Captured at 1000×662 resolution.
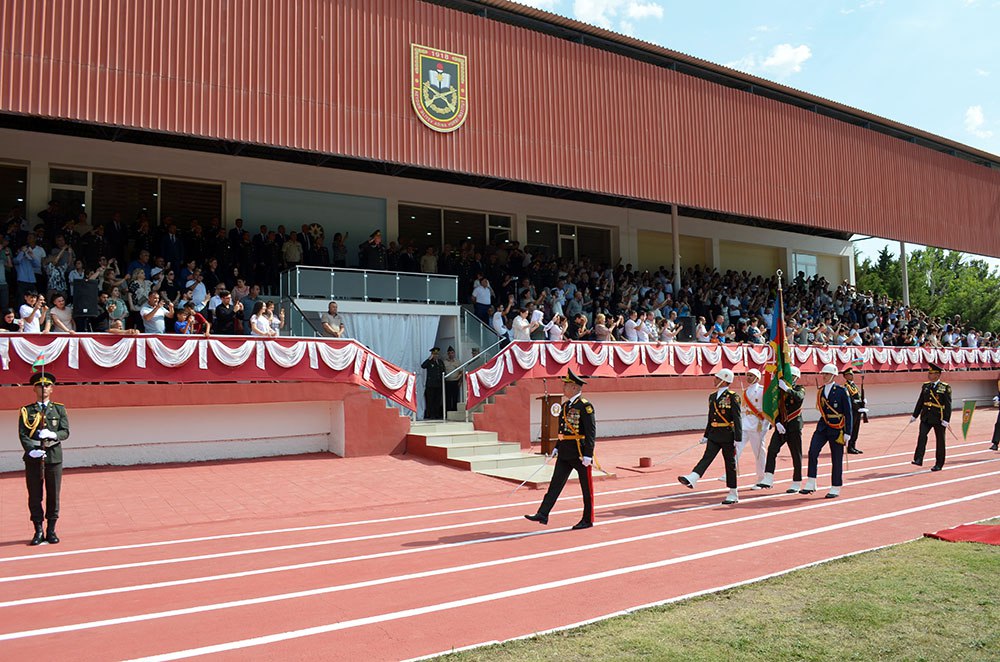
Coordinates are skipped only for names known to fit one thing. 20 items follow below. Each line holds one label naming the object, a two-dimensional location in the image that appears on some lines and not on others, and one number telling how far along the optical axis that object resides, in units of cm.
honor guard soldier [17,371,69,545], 952
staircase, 1516
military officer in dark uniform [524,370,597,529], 983
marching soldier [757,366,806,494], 1250
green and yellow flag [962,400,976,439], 1857
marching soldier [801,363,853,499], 1201
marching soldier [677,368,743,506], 1184
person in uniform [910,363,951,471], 1484
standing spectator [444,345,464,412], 1889
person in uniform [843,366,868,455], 1769
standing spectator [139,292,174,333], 1520
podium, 1659
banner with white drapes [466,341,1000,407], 1836
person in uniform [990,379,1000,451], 1838
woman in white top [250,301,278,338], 1616
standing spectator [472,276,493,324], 2144
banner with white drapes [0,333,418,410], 1374
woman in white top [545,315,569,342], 1997
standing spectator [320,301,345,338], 1747
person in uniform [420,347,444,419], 1891
